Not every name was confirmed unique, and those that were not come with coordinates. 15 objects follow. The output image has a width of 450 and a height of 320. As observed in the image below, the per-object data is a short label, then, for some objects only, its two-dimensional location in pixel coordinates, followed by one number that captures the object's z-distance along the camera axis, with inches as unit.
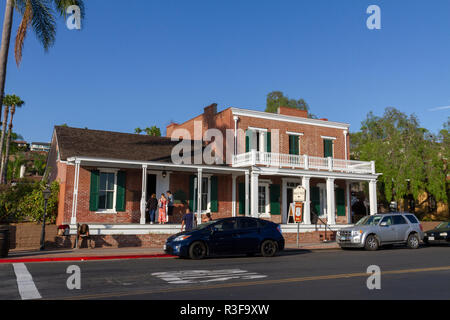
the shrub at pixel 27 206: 763.4
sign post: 751.1
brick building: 758.5
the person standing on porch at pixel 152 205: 764.0
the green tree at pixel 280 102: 2021.4
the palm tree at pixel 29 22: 641.6
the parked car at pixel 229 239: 511.8
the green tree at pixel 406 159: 1179.3
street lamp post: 623.7
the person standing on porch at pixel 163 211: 765.9
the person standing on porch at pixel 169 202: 788.0
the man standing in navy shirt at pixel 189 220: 670.5
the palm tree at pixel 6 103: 1464.1
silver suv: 663.8
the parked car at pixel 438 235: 809.5
